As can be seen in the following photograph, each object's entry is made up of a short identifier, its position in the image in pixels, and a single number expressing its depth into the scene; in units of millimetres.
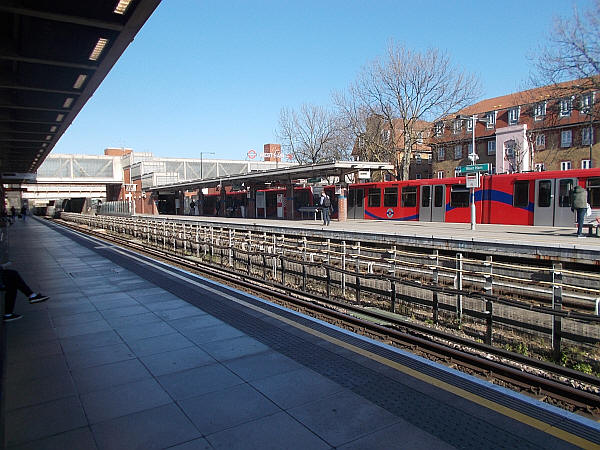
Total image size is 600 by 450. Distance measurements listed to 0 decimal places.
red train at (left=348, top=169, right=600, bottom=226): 17250
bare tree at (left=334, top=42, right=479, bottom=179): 33294
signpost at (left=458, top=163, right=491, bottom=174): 16547
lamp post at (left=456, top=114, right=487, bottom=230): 16845
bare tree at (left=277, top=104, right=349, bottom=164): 48000
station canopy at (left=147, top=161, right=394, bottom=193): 23344
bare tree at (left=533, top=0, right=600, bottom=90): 19344
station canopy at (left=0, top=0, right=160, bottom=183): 6438
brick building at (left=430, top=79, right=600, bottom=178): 39553
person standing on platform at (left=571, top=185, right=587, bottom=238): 13164
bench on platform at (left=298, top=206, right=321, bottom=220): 28419
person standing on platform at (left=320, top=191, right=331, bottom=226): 20812
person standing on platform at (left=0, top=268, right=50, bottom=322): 7141
